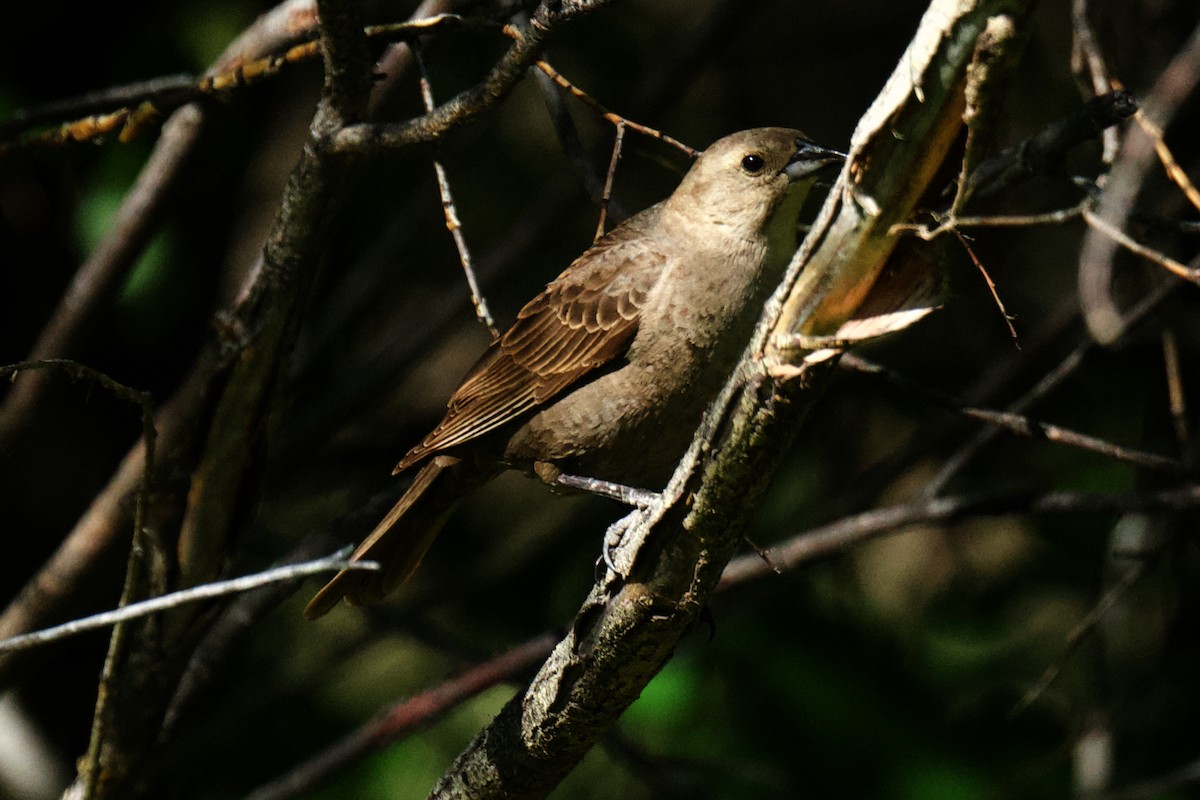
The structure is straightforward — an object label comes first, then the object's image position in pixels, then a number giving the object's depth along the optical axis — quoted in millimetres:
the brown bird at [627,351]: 6277
